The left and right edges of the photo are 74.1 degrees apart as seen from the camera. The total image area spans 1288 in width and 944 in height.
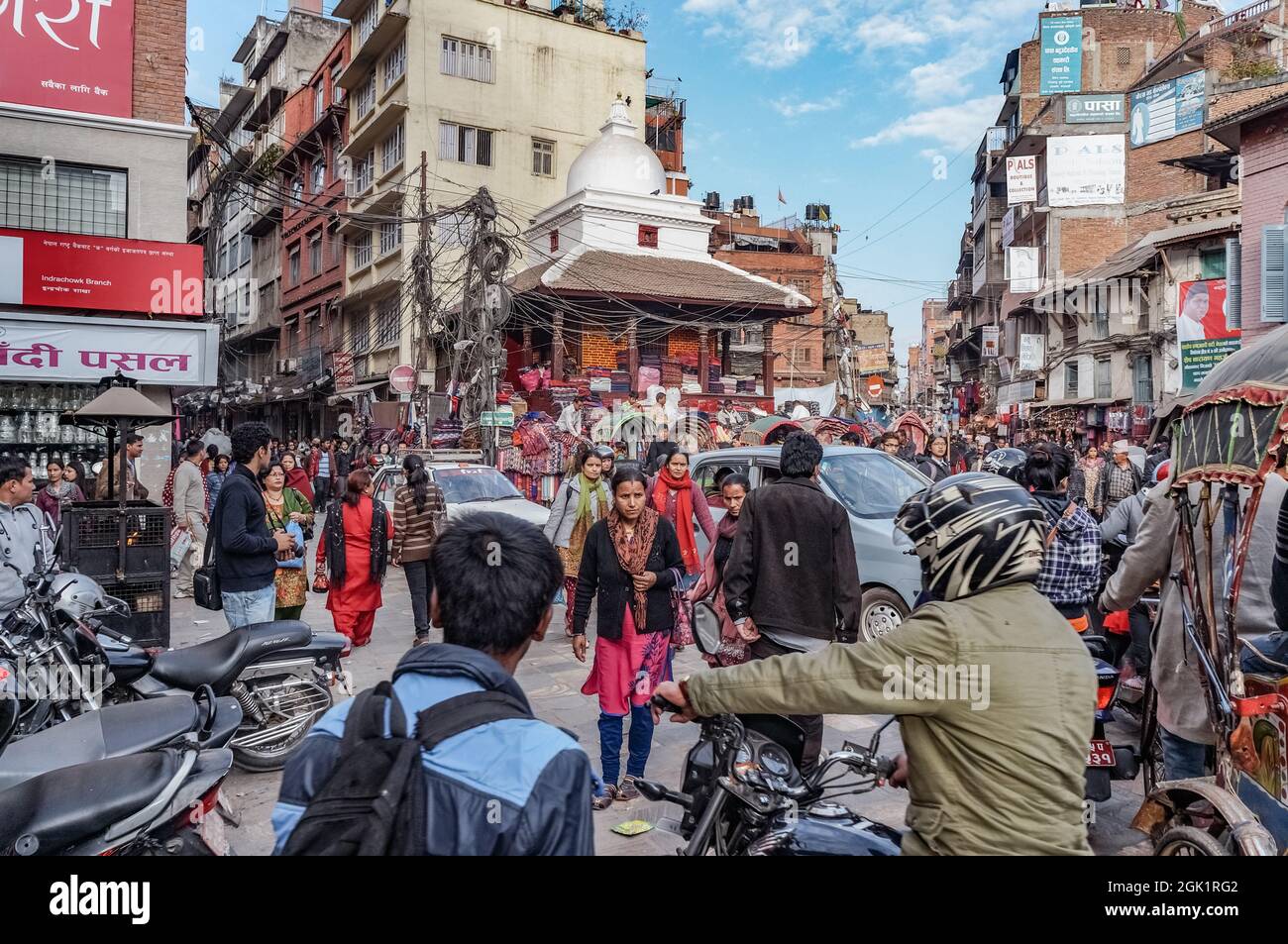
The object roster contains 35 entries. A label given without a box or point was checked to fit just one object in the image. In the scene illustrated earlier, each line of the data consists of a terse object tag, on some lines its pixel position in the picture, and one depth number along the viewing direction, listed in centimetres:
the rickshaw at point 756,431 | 1688
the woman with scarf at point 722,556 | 616
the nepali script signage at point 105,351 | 1406
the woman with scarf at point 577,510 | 819
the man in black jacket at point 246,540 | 580
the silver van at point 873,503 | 757
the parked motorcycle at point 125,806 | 290
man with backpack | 148
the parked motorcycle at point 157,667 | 495
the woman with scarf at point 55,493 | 1037
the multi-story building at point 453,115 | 3112
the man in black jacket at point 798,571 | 451
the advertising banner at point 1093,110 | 3428
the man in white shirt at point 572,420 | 1917
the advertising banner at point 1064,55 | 3666
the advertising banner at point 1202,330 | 2019
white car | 1275
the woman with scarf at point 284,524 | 701
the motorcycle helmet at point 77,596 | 520
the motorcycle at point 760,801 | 247
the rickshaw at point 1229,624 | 310
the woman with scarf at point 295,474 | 1164
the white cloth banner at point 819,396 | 2372
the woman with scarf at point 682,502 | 768
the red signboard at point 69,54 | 1391
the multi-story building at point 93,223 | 1409
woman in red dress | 749
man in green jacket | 202
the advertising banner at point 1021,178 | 3622
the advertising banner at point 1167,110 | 3023
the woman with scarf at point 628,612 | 478
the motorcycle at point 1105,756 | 420
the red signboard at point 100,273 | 1399
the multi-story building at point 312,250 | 3766
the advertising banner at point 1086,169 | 3300
